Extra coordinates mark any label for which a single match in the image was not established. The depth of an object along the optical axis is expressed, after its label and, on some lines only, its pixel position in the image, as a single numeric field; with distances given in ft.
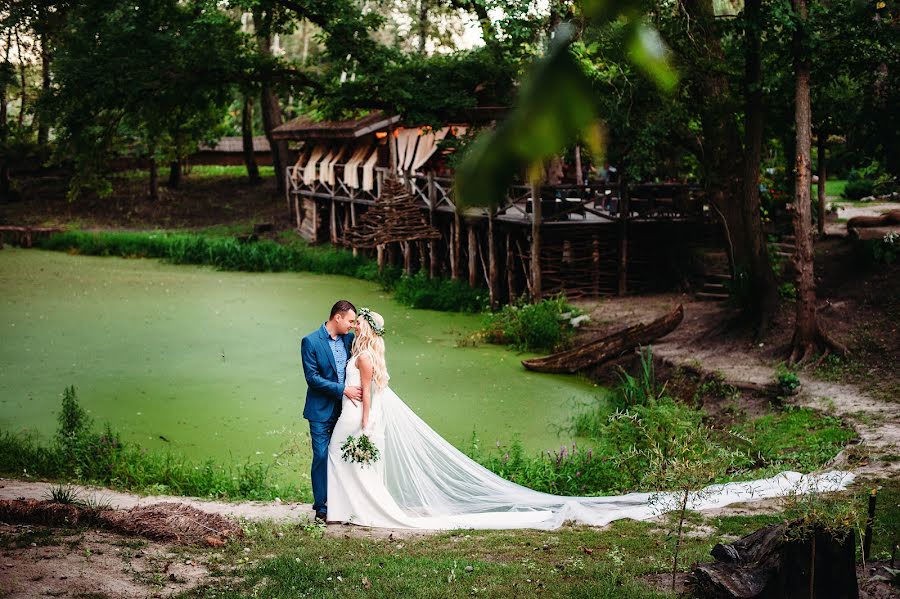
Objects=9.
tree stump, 16.11
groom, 24.35
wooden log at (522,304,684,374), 48.03
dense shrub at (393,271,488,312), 67.87
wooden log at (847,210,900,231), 59.88
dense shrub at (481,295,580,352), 54.44
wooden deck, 63.67
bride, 24.56
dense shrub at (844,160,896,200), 85.70
